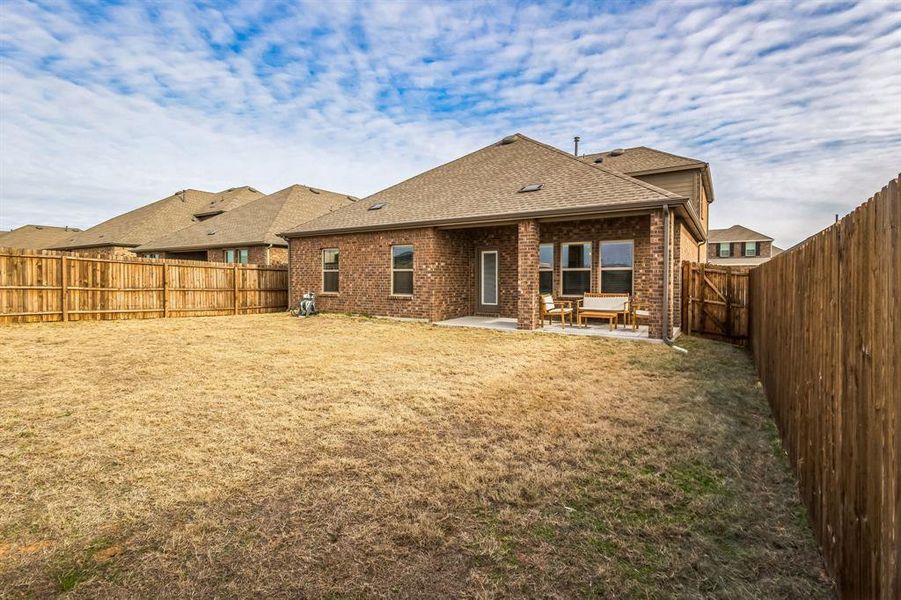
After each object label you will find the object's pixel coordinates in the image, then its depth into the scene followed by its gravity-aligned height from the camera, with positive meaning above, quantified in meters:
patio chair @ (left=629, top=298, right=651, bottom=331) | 11.33 -0.59
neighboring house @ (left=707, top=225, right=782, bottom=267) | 44.34 +4.56
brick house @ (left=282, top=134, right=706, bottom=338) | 10.97 +1.61
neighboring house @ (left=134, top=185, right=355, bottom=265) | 21.31 +3.40
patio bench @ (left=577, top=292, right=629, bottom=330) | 11.31 -0.45
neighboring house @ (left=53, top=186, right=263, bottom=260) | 26.97 +4.89
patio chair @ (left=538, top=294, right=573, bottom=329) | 11.92 -0.53
